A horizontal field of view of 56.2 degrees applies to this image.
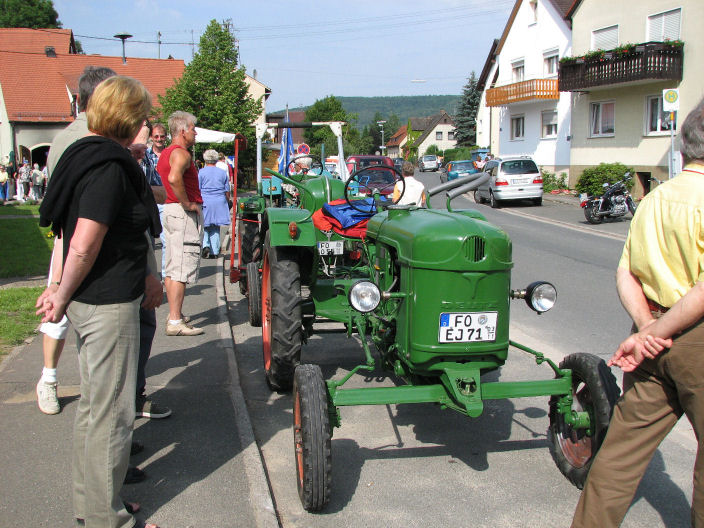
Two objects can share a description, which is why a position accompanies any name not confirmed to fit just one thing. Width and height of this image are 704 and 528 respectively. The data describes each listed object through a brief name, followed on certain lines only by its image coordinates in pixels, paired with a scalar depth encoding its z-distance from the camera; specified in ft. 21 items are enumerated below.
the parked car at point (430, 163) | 201.87
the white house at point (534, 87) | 104.27
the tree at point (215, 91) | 127.13
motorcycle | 57.00
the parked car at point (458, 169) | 104.18
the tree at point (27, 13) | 193.47
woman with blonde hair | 8.80
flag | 29.96
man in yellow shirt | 7.86
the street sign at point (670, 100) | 54.03
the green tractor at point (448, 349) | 11.03
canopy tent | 35.45
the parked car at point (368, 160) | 88.48
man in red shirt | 19.66
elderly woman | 34.83
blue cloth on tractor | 18.61
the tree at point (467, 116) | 222.69
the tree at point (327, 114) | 271.76
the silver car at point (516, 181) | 76.54
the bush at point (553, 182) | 97.15
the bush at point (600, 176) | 76.43
